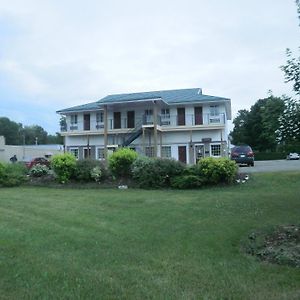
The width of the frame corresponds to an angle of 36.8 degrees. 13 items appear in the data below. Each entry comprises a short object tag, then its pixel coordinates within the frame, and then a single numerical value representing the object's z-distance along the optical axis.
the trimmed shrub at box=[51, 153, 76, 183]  22.95
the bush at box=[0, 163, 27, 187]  22.86
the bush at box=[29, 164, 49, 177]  24.09
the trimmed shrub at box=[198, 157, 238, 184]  20.69
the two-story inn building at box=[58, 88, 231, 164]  41.94
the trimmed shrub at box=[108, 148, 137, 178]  22.67
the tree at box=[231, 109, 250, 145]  77.75
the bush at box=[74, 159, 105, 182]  22.80
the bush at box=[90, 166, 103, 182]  22.59
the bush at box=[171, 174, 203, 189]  20.47
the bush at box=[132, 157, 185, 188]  21.05
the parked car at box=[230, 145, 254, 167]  32.97
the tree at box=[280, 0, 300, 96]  9.30
